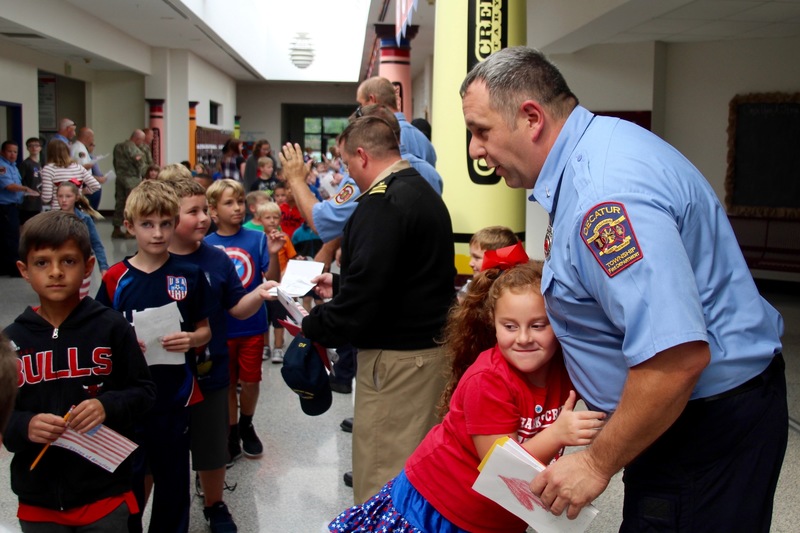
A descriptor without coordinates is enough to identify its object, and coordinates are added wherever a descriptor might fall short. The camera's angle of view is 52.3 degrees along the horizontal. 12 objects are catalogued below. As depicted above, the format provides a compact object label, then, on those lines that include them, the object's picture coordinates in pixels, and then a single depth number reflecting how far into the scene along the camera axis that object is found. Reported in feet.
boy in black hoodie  7.83
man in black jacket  9.20
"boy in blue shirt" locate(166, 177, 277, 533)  11.12
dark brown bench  30.73
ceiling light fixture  81.82
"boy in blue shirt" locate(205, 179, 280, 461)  13.99
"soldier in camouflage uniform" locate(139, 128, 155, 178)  52.22
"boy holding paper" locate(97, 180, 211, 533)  9.79
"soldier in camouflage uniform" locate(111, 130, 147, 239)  51.13
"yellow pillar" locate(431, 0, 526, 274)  16.06
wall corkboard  29.99
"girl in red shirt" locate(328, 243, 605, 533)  6.20
